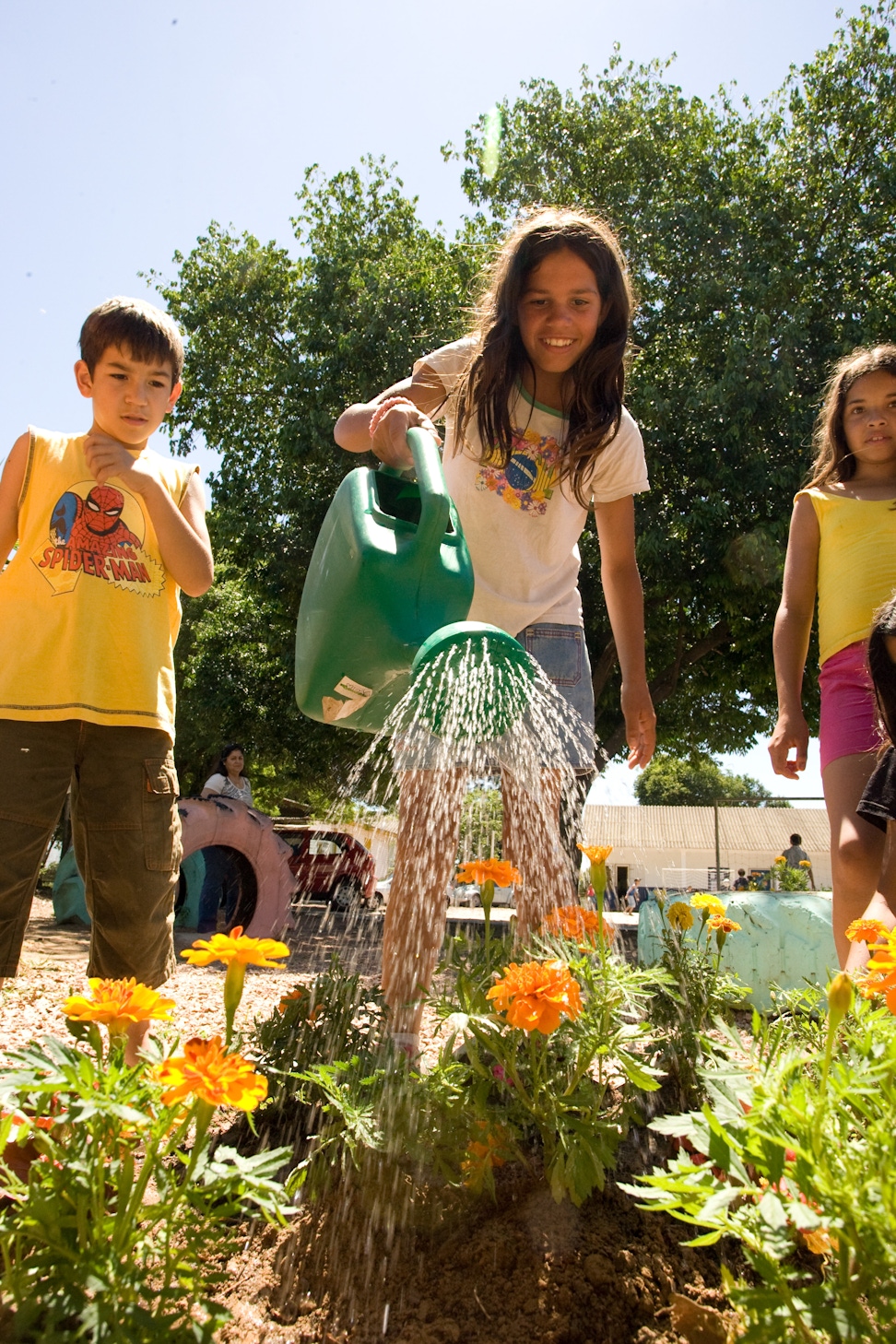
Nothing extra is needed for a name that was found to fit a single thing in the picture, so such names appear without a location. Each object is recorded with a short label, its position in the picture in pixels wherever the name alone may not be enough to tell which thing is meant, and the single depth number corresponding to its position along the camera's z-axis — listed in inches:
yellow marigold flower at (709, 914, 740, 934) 73.9
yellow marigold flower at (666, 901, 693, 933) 75.7
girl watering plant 80.7
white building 1026.1
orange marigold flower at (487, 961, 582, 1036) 43.4
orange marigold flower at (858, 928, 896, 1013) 35.2
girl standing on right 74.4
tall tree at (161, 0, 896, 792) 337.7
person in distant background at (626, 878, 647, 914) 726.7
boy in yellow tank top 65.4
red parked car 422.9
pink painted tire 253.1
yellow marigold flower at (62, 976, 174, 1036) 36.8
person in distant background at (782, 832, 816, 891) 416.8
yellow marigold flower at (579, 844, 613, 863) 58.3
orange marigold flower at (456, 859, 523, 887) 60.9
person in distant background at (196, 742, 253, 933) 277.9
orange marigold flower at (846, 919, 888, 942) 48.7
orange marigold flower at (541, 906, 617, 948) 59.3
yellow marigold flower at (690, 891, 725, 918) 73.4
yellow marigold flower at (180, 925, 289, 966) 38.3
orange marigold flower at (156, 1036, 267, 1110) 33.1
